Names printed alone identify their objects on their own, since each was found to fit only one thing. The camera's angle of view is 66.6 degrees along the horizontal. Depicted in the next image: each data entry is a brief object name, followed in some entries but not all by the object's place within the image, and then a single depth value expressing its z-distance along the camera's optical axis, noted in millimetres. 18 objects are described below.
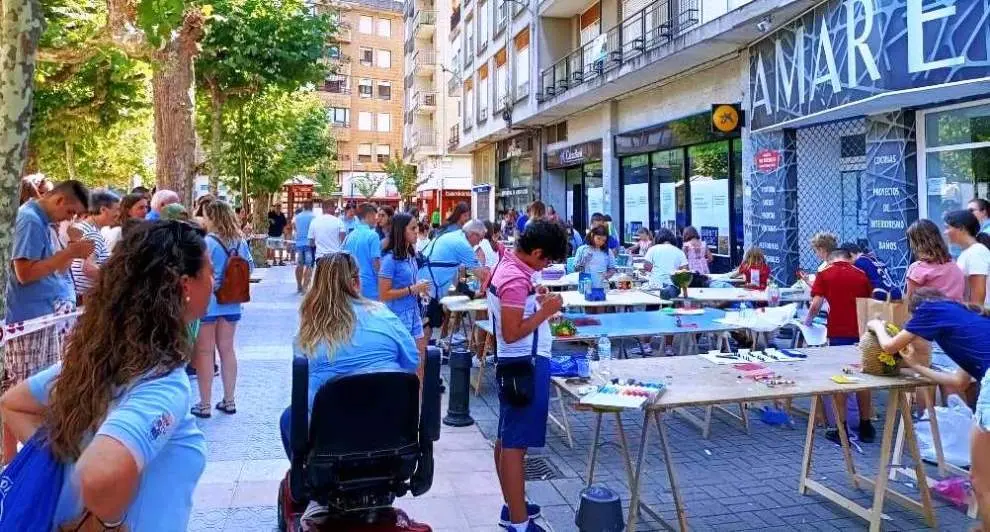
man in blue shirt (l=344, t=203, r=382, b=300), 7039
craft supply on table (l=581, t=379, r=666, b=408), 3865
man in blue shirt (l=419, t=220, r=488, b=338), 7676
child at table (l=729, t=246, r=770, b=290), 10320
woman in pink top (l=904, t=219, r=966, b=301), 6090
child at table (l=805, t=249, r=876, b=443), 6457
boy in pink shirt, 4078
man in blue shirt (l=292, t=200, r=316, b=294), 15898
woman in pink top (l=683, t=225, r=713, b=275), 11867
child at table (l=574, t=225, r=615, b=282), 10312
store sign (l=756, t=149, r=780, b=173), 12953
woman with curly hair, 1564
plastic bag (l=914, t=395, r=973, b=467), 5188
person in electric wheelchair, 3139
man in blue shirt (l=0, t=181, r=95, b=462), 4699
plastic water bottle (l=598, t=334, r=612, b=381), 5414
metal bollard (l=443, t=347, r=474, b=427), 6770
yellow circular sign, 13930
